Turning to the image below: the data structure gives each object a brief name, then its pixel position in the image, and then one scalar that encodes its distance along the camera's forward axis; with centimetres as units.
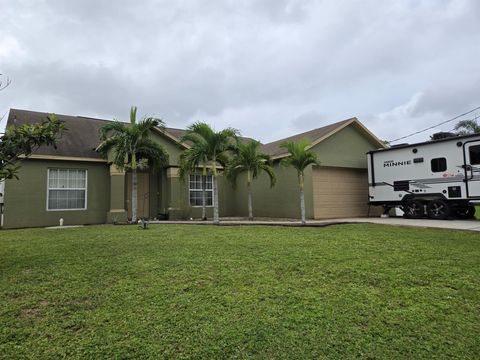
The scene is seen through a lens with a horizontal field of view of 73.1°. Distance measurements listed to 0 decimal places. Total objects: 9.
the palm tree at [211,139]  1180
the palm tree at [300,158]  1140
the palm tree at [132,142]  1231
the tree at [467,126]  2067
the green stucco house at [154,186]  1289
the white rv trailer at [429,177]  1192
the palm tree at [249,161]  1328
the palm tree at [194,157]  1196
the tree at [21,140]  506
